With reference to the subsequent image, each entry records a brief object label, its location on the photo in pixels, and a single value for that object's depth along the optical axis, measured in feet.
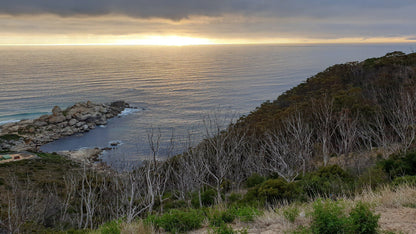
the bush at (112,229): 23.76
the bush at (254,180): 61.16
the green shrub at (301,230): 20.63
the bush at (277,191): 42.09
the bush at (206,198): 54.19
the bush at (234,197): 51.75
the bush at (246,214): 25.66
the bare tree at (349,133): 58.01
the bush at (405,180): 32.56
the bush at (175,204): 52.83
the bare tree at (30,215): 41.48
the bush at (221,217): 25.79
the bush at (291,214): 23.95
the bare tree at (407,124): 55.47
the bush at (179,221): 25.63
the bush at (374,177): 39.29
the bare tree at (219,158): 48.92
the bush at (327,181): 40.05
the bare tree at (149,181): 40.14
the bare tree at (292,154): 58.75
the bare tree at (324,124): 56.61
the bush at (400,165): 45.57
